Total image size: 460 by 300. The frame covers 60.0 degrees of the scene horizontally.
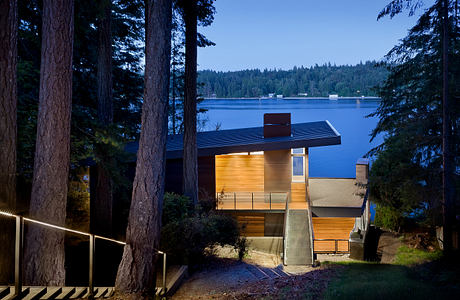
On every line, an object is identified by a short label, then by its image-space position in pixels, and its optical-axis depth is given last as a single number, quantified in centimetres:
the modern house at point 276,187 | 1461
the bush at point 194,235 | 948
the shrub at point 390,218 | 1627
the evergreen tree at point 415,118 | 1155
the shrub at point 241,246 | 1145
